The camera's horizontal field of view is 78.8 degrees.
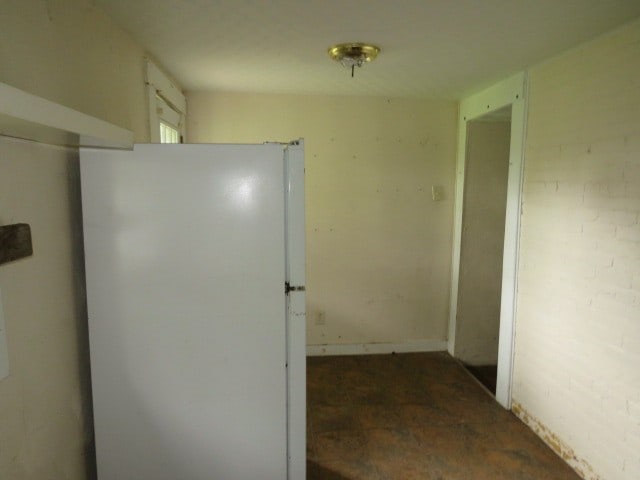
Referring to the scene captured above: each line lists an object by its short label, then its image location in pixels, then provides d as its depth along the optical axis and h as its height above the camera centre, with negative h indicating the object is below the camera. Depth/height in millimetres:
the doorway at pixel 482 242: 3205 -293
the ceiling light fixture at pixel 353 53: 2002 +807
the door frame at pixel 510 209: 2451 -8
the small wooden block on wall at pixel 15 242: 1019 -110
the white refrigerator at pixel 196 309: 1299 -368
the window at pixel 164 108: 2148 +621
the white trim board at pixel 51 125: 740 +180
